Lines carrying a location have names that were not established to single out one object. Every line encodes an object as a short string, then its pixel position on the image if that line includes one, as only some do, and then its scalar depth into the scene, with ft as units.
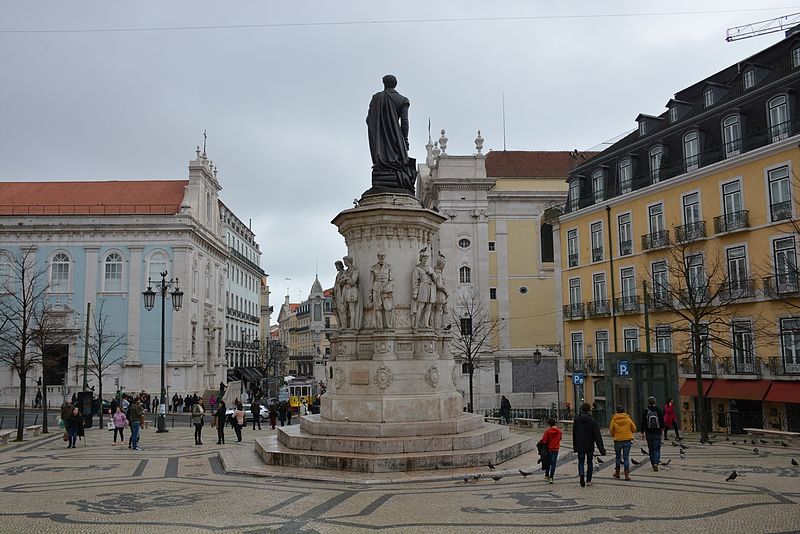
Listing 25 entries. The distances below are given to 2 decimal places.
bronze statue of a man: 59.16
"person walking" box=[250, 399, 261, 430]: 100.83
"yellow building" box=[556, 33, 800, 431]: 90.33
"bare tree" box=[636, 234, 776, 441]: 91.66
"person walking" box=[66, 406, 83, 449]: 73.41
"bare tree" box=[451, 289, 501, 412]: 168.96
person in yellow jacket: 42.52
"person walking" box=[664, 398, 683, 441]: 75.92
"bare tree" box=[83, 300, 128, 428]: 165.63
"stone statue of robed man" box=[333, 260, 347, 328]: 54.44
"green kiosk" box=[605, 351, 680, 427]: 82.79
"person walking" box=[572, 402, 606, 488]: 40.04
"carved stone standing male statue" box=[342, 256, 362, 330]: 53.67
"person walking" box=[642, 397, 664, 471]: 46.47
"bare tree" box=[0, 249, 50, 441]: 163.63
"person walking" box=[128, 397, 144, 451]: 68.26
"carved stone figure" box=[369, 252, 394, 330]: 52.85
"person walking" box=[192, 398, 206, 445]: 73.46
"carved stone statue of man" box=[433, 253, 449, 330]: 54.85
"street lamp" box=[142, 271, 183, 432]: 95.35
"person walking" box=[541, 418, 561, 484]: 41.65
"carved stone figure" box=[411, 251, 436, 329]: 53.47
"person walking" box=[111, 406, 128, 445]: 74.25
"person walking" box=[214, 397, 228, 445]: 73.87
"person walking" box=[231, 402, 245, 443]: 75.97
